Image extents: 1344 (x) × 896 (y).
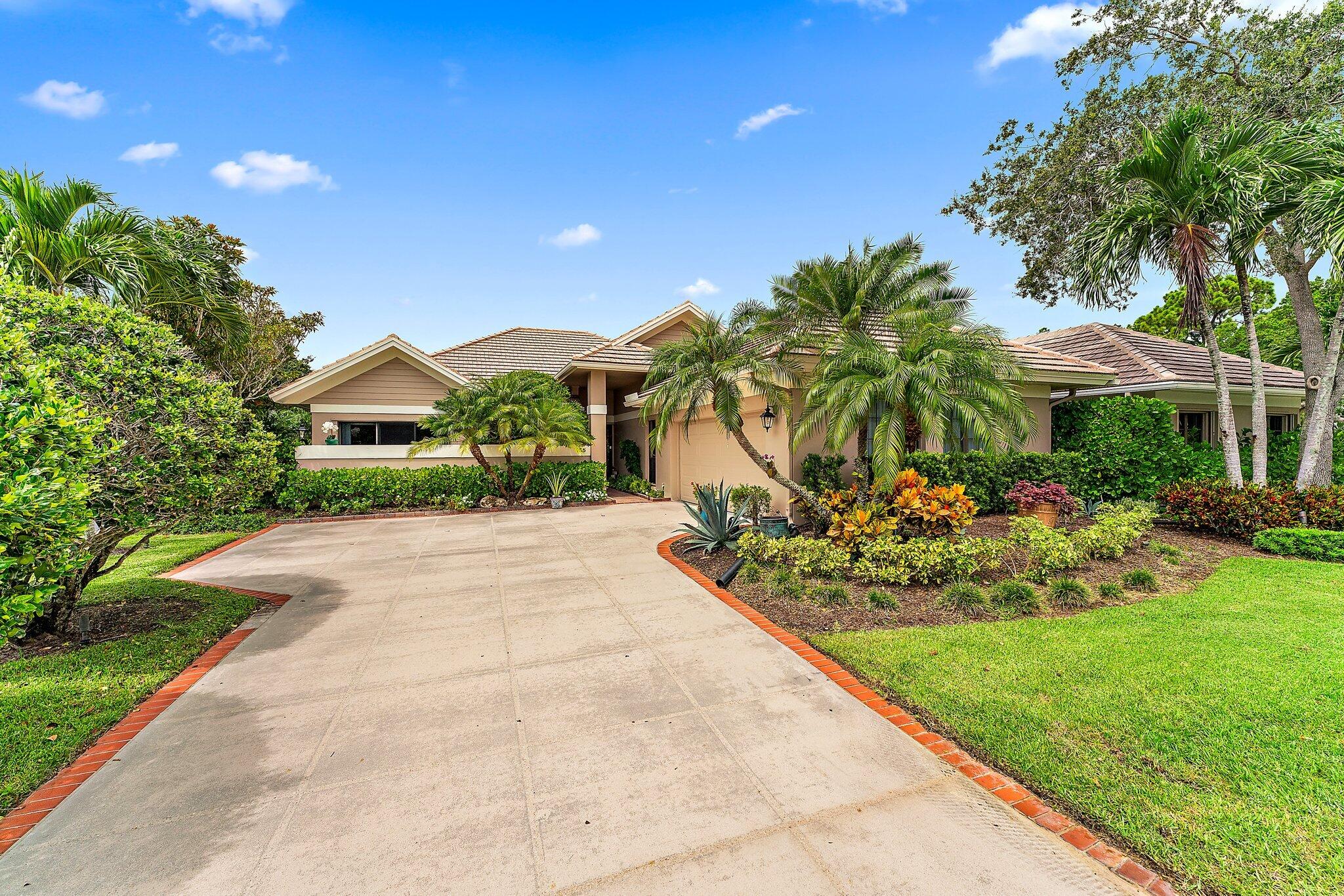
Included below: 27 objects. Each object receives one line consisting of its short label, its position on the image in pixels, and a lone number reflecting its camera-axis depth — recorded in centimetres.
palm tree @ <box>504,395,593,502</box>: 1429
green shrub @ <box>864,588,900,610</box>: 628
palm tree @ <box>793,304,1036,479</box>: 802
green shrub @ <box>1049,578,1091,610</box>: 634
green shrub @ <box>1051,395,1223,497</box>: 1166
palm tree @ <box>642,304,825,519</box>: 898
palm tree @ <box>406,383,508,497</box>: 1434
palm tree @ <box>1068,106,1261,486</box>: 950
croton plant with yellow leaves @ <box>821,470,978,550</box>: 766
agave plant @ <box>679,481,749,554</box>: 910
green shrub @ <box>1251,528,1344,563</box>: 805
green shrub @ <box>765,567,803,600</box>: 675
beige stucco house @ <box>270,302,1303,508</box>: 1373
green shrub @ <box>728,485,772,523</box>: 1143
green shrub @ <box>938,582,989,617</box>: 609
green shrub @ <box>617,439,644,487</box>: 1945
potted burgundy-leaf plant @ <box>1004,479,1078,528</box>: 1026
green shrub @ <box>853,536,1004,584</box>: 691
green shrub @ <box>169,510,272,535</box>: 1222
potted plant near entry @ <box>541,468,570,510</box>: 1545
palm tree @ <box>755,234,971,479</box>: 1065
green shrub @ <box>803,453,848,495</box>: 1091
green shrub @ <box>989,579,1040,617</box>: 610
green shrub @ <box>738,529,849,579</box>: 722
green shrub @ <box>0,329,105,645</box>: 298
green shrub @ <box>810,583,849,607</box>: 641
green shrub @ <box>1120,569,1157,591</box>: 686
